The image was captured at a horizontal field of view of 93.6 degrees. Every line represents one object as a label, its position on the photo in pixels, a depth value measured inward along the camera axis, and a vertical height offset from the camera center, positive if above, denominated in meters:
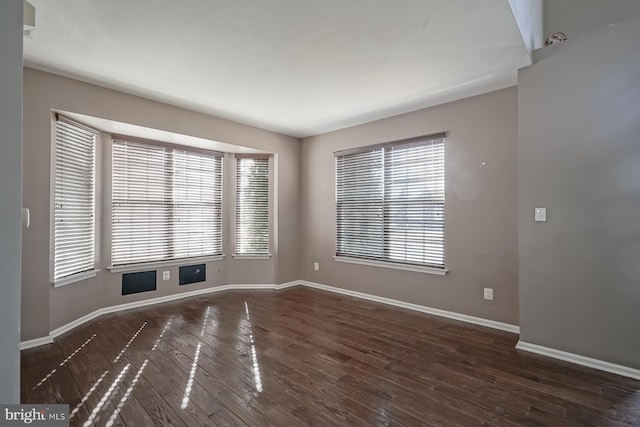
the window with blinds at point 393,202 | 3.78 +0.18
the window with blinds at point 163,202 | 3.93 +0.19
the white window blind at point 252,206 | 5.00 +0.16
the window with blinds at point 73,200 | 3.14 +0.18
